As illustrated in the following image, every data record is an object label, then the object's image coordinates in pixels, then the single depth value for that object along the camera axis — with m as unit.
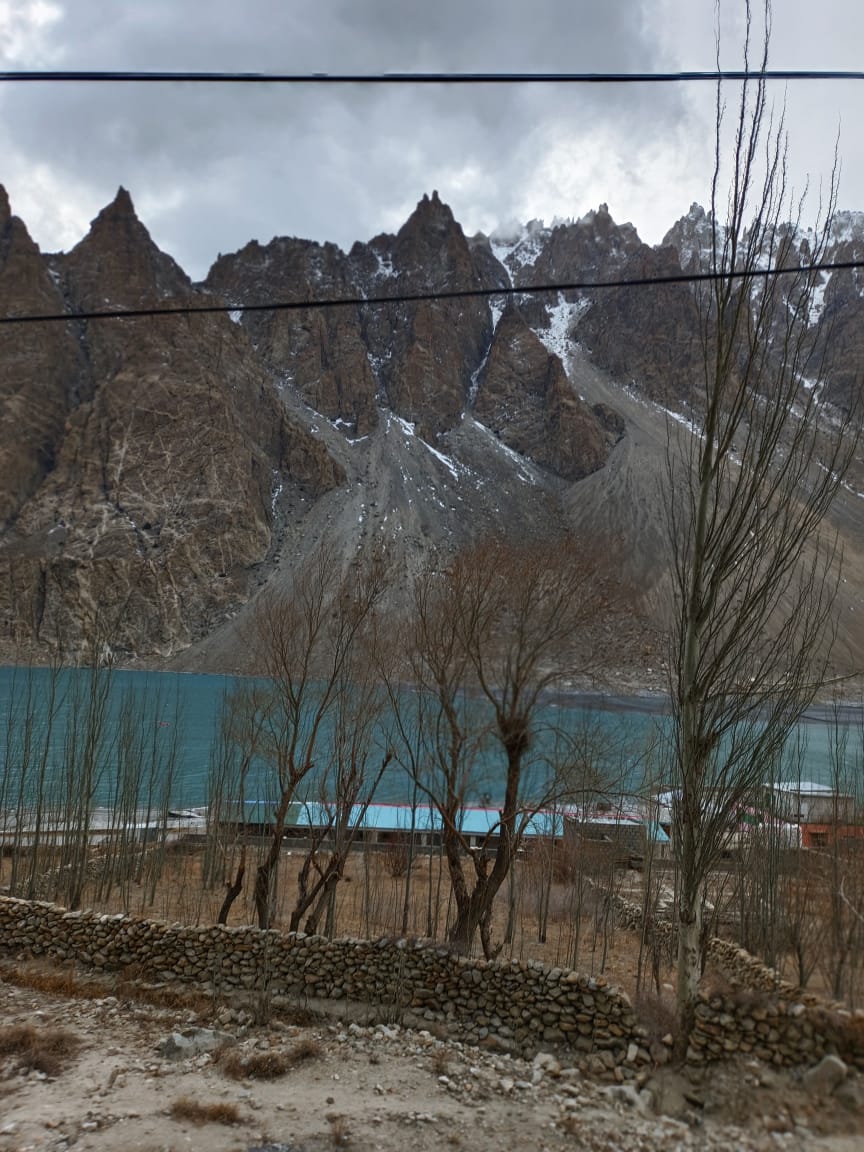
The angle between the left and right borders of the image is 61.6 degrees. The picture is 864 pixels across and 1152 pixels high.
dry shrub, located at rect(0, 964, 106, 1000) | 10.94
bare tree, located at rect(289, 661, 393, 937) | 12.82
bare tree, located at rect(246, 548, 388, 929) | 12.63
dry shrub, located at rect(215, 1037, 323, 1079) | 8.16
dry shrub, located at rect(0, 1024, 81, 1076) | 8.09
